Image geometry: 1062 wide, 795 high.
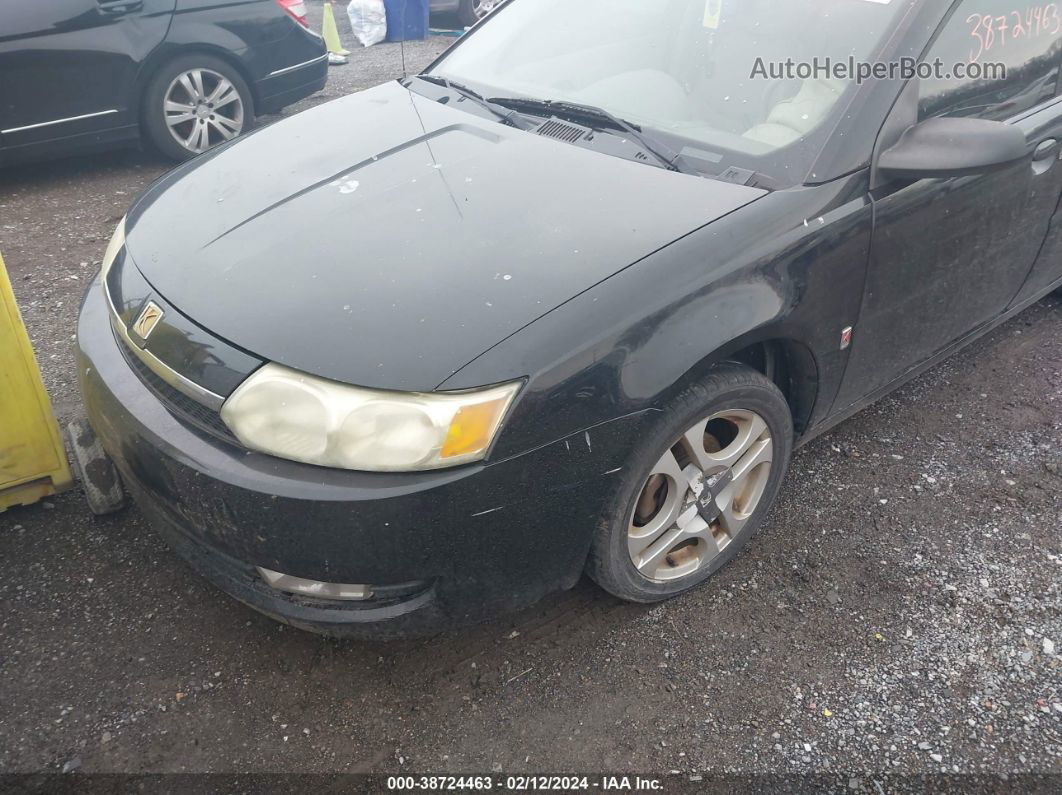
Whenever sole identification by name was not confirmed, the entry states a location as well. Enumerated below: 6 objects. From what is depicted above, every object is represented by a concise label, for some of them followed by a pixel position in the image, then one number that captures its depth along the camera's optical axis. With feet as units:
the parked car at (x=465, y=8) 32.53
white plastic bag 29.27
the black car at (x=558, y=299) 5.74
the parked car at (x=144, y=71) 15.52
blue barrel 29.68
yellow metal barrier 7.82
